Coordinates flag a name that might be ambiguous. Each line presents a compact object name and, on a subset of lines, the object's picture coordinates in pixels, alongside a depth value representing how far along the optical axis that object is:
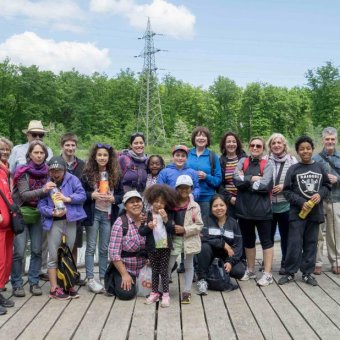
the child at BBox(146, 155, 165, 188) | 5.71
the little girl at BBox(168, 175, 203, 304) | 4.93
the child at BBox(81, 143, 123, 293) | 5.23
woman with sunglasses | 5.45
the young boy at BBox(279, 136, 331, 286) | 5.57
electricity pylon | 44.34
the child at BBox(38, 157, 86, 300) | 4.97
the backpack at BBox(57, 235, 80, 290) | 5.01
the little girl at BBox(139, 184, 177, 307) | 4.82
